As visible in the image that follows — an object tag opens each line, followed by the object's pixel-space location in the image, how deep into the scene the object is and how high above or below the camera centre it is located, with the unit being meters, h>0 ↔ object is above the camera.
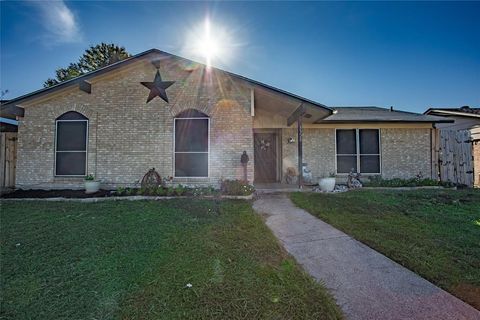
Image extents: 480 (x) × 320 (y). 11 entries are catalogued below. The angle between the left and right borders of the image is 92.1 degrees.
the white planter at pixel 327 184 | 7.91 -0.62
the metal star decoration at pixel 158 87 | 7.76 +2.65
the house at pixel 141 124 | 7.51 +1.40
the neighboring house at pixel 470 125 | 9.87 +1.93
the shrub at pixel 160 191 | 6.79 -0.76
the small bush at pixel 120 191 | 6.92 -0.76
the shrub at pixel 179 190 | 6.85 -0.73
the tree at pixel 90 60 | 20.69 +10.07
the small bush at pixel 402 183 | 8.70 -0.65
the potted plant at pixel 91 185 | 7.20 -0.60
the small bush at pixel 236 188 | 6.79 -0.65
